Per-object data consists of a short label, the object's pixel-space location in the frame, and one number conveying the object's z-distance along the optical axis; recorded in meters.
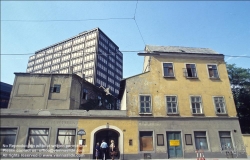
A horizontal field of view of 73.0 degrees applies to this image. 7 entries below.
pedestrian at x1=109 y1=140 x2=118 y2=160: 15.03
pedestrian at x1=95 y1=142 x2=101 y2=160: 15.73
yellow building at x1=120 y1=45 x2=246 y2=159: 17.41
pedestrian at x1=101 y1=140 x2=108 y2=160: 15.44
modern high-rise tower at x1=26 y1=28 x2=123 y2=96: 69.31
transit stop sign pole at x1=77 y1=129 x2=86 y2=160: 13.80
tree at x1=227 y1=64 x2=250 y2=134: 26.09
